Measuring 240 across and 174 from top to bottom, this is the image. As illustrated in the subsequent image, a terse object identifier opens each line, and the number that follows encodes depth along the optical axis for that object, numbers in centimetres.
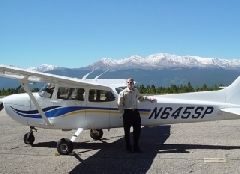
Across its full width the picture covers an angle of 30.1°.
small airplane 1198
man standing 1152
